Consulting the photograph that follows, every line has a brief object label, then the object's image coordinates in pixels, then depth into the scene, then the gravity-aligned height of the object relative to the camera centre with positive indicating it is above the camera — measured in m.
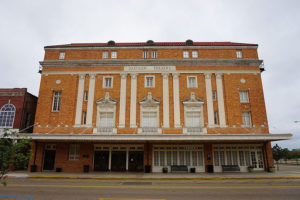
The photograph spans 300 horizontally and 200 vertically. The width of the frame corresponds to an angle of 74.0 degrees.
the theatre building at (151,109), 21.89 +4.78
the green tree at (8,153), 6.59 -0.11
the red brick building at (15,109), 24.17 +4.87
